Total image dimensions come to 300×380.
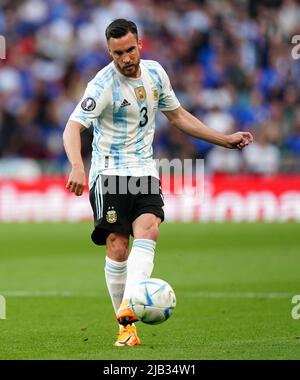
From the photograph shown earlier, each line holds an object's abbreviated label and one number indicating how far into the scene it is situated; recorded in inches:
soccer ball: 520.4
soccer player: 545.6
